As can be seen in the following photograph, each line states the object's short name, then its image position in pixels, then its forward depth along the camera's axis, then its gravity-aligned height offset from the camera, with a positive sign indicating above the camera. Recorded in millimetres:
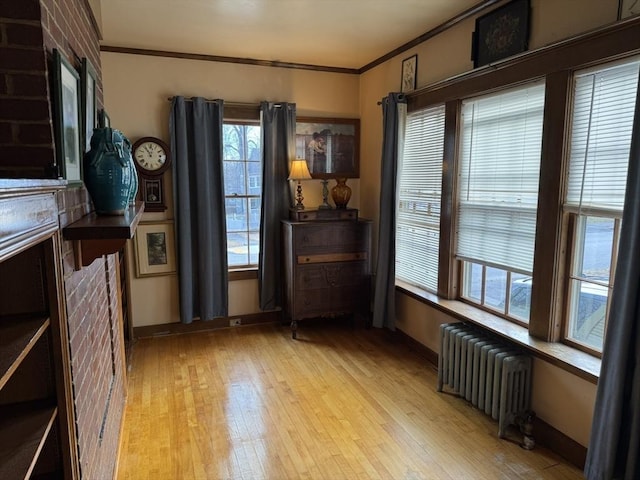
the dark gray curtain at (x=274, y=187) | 4066 -65
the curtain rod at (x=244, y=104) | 3985 +711
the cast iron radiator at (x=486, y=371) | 2469 -1164
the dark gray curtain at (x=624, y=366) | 1797 -786
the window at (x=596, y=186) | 2037 -7
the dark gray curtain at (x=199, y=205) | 3811 -235
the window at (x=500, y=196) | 2553 -84
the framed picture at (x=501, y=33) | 2469 +923
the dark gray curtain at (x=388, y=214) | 3605 -280
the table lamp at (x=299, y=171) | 3982 +90
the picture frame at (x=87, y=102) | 1832 +346
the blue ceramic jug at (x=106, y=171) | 1705 +28
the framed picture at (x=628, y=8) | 1882 +791
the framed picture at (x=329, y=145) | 4312 +366
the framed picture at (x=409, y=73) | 3500 +908
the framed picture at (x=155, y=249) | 3912 -648
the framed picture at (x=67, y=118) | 1360 +207
